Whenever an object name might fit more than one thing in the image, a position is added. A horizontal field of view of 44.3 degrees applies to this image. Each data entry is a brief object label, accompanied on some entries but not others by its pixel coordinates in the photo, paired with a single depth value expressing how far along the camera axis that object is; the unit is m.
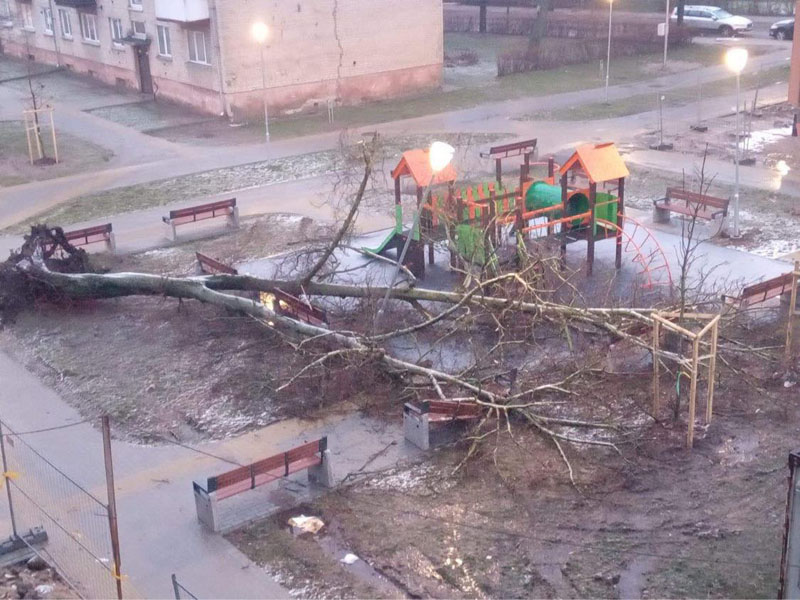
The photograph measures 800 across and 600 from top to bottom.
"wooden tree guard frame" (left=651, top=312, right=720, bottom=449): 10.27
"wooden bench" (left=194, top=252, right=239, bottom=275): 15.62
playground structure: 15.75
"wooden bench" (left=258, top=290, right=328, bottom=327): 13.22
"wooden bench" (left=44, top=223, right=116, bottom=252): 17.88
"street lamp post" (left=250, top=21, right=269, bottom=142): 28.58
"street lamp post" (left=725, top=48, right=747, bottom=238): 17.72
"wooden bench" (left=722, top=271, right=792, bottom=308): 13.06
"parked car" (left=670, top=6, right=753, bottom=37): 47.00
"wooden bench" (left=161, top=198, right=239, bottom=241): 19.20
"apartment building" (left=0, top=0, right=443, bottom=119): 31.19
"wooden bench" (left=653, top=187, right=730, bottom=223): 18.19
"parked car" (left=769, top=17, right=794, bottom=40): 44.31
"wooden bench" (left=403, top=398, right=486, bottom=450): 10.82
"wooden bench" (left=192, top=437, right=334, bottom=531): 9.48
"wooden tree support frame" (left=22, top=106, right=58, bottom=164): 25.92
